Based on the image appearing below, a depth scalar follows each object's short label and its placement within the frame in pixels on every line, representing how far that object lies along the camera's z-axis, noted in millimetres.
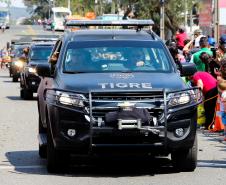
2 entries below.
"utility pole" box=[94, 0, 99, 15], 95225
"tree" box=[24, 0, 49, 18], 179875
